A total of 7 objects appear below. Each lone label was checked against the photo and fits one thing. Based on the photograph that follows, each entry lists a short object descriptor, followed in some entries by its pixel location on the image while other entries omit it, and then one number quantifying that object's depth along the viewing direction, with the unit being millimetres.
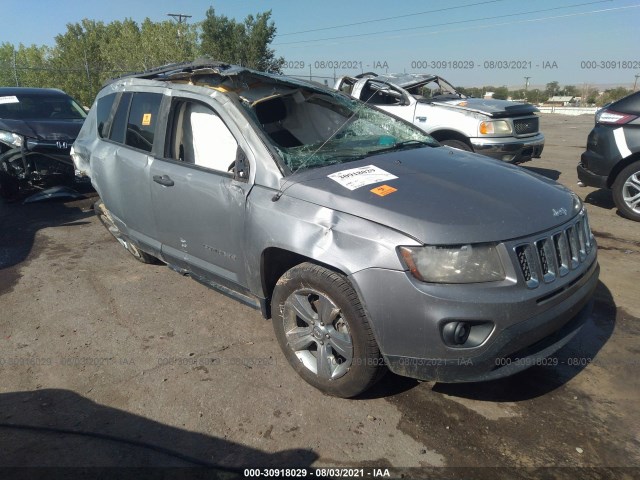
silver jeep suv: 2312
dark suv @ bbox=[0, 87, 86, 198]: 7242
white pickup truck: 7359
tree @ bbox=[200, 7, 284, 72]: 33344
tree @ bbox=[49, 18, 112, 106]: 26109
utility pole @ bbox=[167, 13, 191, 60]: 30478
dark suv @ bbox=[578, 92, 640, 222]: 5906
